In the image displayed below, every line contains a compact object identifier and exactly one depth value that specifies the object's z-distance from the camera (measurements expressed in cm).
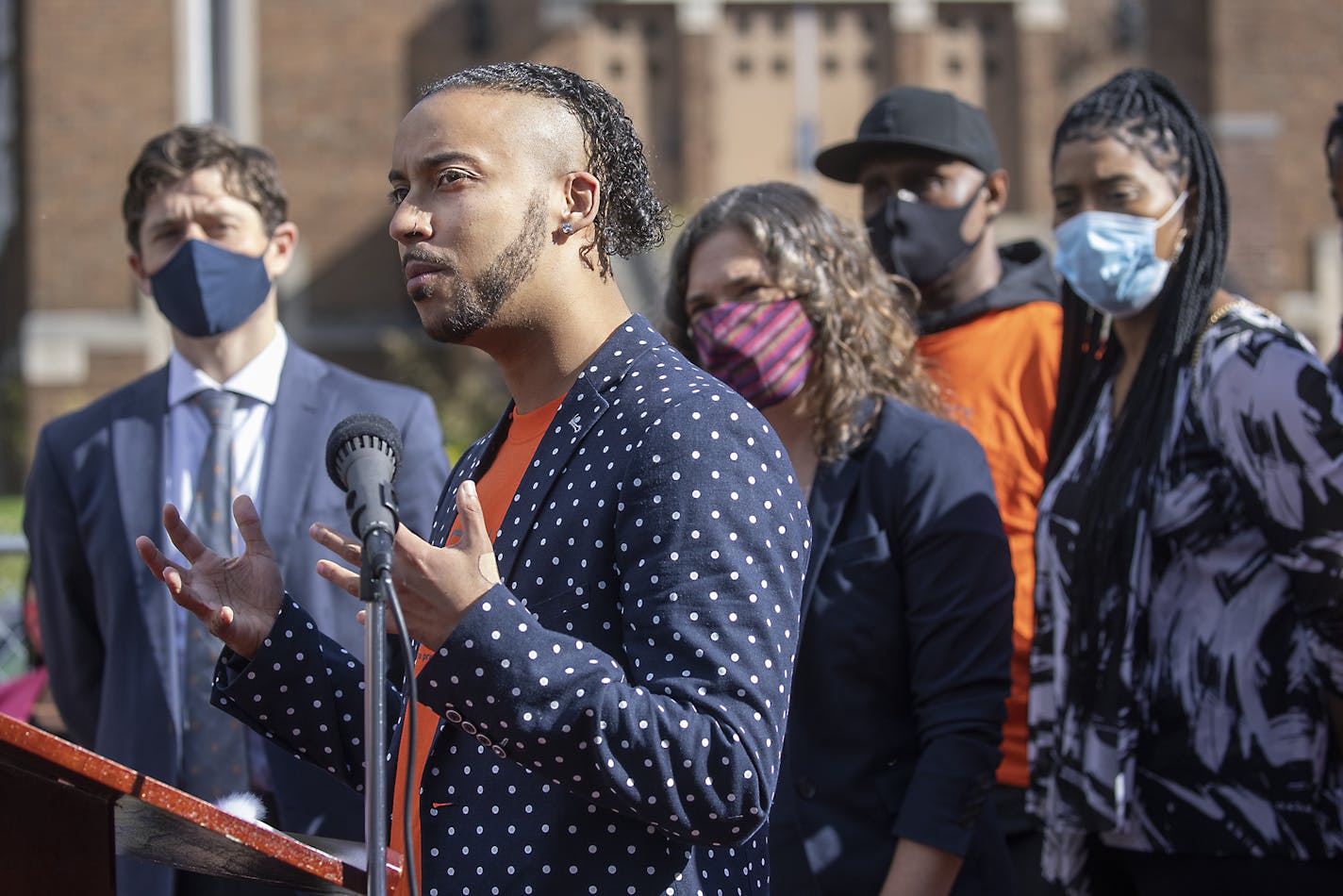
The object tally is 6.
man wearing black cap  385
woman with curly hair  307
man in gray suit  354
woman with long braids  304
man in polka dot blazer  193
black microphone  183
